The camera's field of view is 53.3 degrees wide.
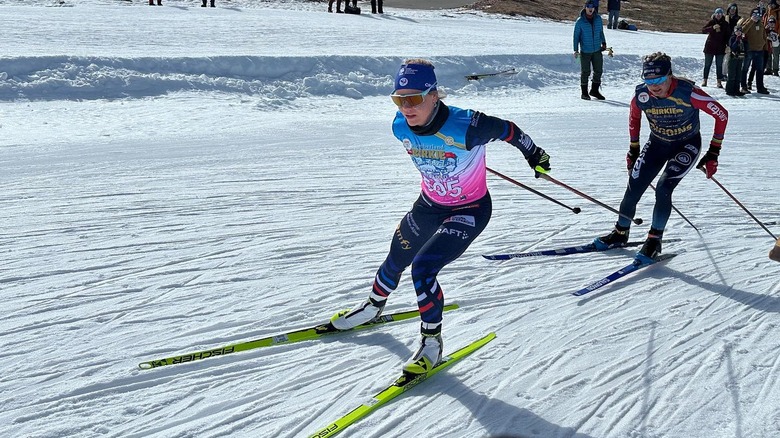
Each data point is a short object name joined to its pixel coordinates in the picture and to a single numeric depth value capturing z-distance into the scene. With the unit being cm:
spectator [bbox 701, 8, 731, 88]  1648
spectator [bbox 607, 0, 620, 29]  2364
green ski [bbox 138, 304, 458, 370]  433
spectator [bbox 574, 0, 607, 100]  1480
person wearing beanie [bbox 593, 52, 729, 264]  589
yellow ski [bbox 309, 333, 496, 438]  371
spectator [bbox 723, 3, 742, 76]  1724
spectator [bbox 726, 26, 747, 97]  1575
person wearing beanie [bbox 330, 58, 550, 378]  416
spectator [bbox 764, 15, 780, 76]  1811
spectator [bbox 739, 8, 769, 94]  1606
